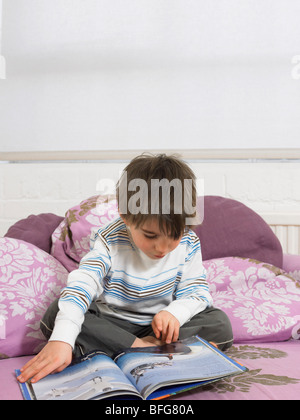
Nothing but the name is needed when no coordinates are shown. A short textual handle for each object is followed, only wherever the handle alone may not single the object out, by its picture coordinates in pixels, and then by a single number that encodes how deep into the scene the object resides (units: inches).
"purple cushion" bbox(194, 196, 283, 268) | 52.3
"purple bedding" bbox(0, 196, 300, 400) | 29.4
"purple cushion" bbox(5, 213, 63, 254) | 50.0
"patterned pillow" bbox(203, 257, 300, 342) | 40.3
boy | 31.9
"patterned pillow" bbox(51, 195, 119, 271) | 48.6
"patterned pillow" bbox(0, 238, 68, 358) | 36.4
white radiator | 66.6
